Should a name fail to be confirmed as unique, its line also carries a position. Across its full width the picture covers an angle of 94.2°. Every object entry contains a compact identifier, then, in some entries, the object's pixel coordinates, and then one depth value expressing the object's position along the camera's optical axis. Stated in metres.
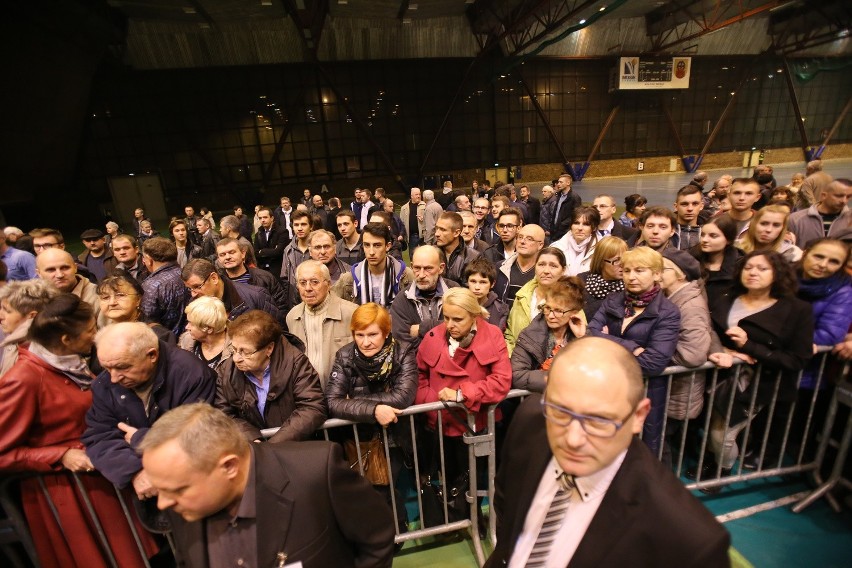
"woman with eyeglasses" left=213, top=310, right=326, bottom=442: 2.31
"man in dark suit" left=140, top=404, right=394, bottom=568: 1.36
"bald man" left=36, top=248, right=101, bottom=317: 3.47
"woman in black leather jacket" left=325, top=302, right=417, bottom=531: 2.38
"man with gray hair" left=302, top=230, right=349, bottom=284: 4.28
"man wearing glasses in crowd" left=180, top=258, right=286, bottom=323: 3.21
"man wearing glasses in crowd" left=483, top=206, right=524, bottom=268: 4.58
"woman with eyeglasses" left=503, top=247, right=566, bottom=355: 3.17
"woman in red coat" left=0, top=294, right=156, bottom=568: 2.02
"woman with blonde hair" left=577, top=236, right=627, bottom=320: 3.31
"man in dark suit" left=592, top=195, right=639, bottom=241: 5.20
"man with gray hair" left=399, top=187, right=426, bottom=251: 8.85
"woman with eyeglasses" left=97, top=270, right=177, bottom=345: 2.84
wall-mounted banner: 20.89
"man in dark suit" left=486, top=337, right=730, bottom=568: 1.16
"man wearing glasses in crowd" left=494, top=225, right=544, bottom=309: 3.77
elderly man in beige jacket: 3.04
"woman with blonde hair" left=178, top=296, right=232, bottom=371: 2.64
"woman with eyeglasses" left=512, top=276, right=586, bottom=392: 2.64
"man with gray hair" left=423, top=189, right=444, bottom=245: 7.98
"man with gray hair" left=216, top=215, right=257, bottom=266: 5.16
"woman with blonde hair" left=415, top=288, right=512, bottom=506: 2.45
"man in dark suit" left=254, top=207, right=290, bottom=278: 6.69
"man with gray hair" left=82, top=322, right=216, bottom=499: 2.00
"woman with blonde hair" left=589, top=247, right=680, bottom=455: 2.59
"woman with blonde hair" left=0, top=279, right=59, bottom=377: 2.59
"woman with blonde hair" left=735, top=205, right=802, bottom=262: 3.37
